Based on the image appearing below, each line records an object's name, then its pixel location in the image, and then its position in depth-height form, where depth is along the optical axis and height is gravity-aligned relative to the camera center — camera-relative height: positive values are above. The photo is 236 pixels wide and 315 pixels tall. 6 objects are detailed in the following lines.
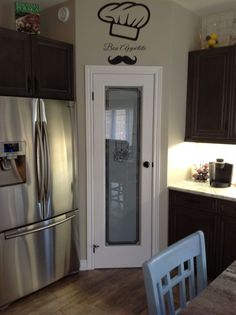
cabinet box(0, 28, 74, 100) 2.47 +0.52
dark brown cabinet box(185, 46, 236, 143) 2.96 +0.30
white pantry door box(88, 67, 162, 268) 3.07 -0.45
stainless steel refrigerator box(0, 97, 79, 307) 2.48 -0.60
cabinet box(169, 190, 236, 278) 2.80 -0.95
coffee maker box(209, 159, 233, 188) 3.14 -0.50
